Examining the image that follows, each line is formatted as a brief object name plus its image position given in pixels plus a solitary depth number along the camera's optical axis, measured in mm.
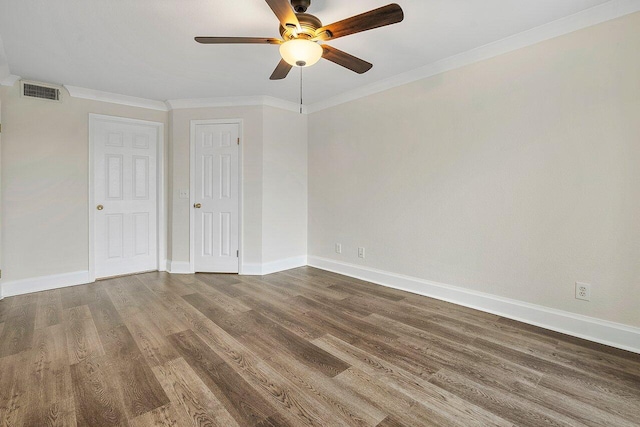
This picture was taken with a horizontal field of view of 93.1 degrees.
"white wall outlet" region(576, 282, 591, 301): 2342
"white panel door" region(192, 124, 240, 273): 4246
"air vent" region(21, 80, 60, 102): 3394
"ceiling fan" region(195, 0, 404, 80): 1810
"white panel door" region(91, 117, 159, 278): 3957
